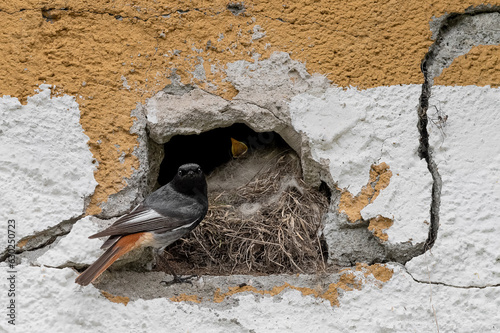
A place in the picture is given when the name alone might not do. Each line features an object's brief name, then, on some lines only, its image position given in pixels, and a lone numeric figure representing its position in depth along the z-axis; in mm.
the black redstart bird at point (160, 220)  5227
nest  6310
